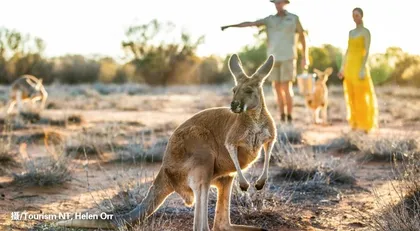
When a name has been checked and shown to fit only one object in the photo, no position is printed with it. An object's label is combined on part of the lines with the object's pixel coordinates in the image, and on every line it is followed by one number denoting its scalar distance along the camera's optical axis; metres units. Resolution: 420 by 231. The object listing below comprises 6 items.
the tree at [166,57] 48.91
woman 10.16
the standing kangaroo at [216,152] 4.21
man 10.46
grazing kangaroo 14.97
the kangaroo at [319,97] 14.22
